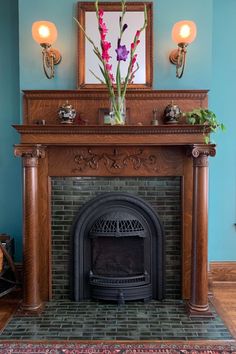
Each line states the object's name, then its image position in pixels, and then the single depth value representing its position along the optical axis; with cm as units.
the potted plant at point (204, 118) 226
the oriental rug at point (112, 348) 193
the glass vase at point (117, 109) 233
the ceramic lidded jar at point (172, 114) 245
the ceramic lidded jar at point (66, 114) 243
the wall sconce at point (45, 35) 235
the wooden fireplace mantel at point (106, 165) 228
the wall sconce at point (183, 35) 234
